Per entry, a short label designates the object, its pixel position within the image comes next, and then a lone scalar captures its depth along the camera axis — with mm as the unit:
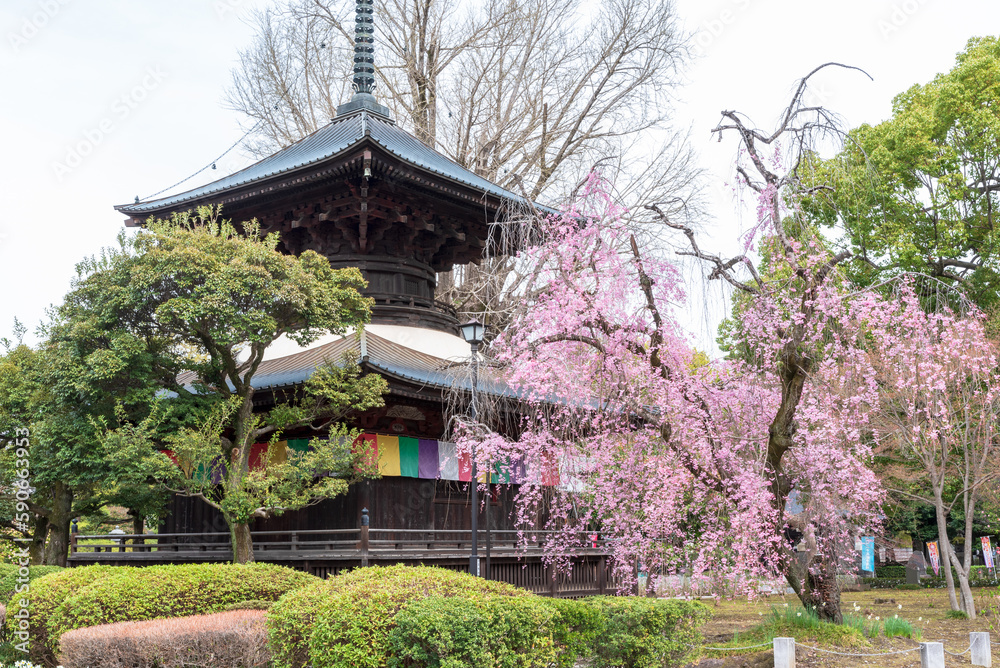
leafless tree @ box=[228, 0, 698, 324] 25969
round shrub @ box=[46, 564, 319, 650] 9555
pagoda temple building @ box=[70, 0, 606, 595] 13445
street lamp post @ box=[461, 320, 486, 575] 11859
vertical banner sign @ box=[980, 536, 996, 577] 24125
